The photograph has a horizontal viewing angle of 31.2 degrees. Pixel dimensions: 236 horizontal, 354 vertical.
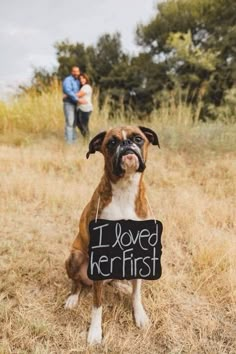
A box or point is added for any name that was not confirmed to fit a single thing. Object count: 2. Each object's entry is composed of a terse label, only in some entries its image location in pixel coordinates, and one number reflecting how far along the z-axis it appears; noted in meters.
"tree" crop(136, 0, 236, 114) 10.57
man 7.35
